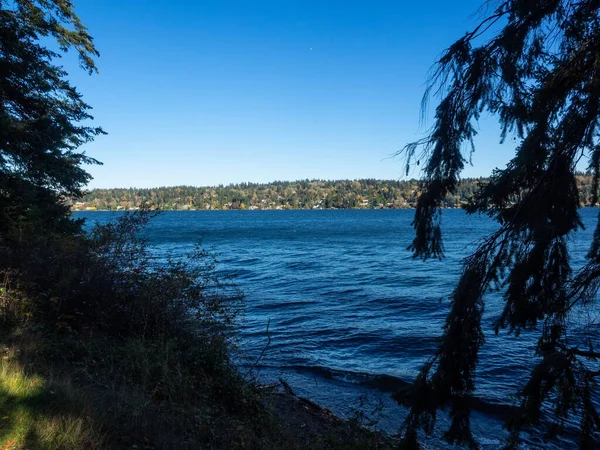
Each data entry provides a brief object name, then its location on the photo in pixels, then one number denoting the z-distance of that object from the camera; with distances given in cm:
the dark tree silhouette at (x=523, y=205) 324
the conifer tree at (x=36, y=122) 1114
